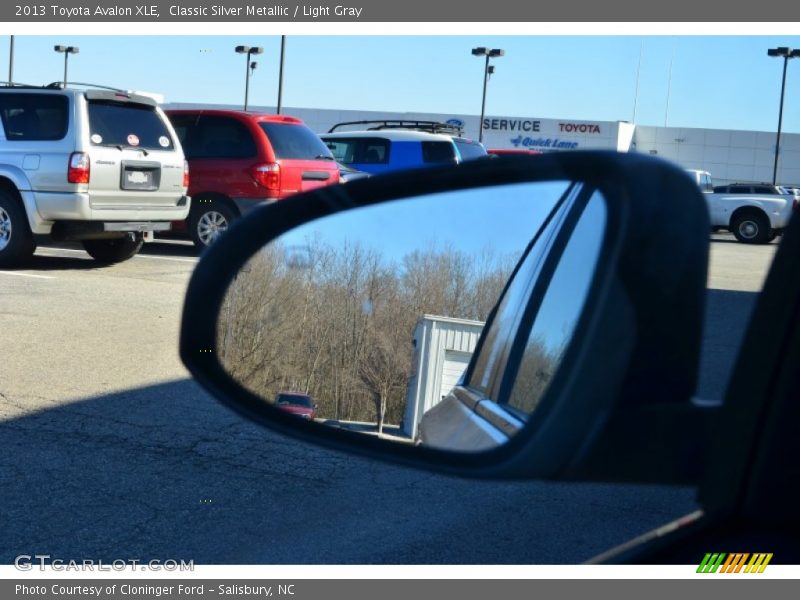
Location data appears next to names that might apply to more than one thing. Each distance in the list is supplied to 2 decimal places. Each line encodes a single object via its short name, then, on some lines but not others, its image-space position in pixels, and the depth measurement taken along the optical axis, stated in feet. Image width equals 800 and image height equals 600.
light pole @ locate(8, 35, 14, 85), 89.61
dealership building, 103.97
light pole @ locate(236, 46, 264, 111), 138.10
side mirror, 4.14
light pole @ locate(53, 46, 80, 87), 142.82
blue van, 55.26
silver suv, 36.70
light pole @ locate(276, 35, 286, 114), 100.73
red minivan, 43.39
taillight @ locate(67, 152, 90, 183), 36.40
